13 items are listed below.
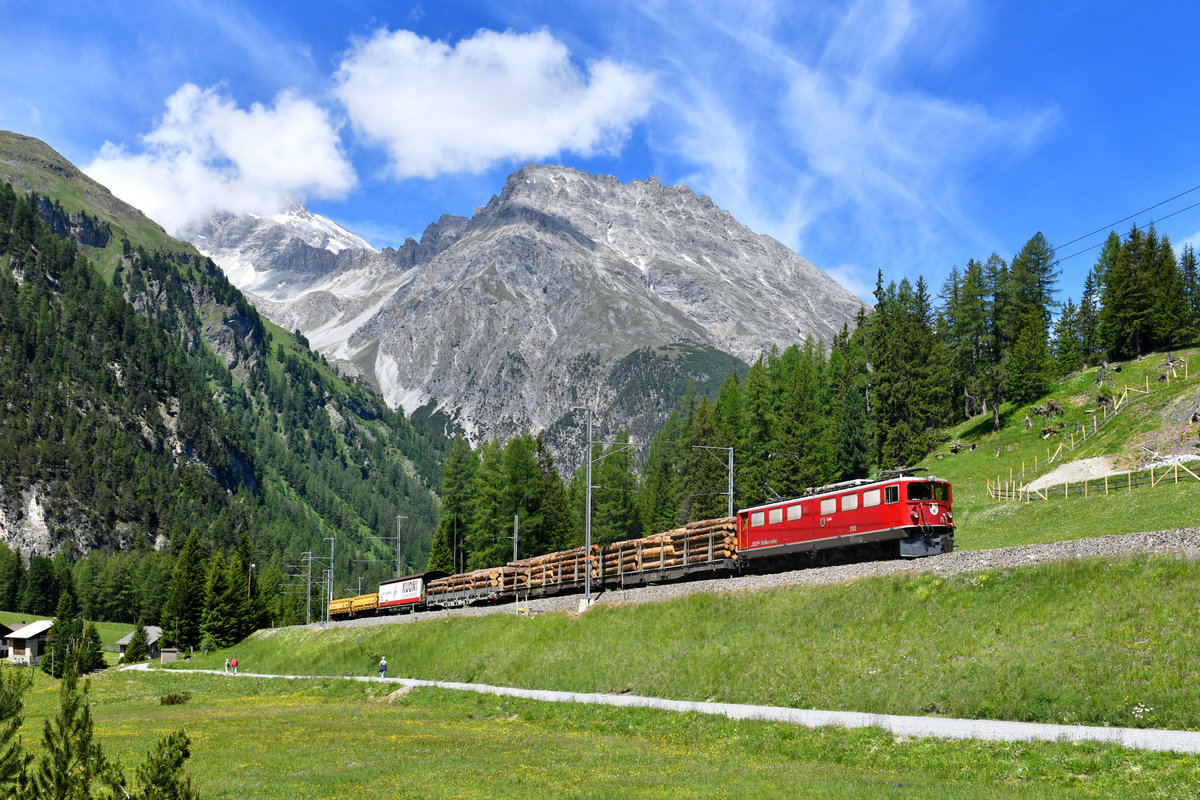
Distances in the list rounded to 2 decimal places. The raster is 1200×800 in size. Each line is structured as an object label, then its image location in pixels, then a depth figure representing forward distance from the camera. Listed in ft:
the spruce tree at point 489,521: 268.00
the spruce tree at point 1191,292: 268.21
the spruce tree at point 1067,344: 277.31
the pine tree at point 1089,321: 329.31
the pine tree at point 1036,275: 305.12
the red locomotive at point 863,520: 121.80
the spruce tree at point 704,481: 280.72
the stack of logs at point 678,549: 146.72
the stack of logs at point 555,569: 168.14
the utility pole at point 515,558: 187.82
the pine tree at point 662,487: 312.29
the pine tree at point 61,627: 310.65
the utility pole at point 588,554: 144.97
